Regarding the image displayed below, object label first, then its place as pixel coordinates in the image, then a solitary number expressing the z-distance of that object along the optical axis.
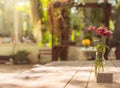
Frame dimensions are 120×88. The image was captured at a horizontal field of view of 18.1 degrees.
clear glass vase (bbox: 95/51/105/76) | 3.95
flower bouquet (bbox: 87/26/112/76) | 3.94
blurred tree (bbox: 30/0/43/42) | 13.10
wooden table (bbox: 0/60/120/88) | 3.62
